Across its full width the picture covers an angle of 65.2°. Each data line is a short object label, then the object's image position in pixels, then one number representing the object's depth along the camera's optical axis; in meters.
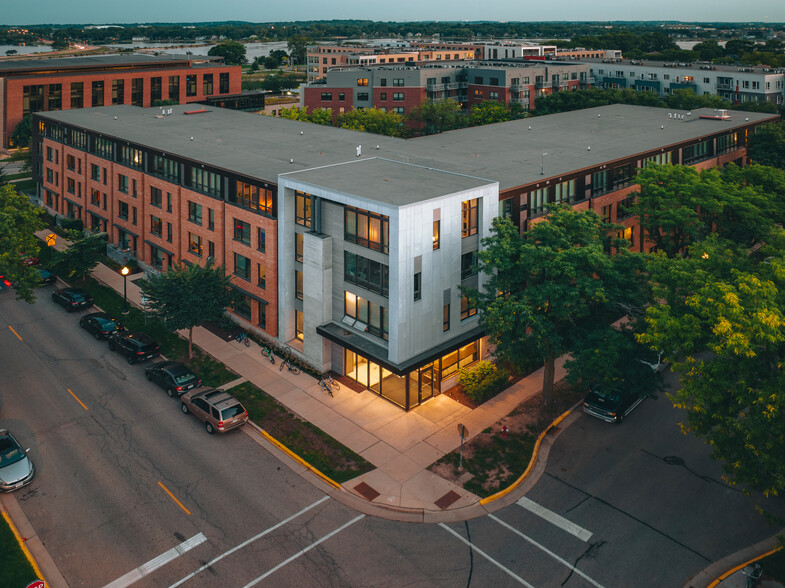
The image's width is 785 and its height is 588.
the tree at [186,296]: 39.72
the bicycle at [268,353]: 41.28
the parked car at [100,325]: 43.80
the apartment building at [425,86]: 124.06
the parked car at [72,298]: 48.91
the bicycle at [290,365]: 39.97
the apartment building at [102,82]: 107.62
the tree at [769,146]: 62.09
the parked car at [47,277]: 53.97
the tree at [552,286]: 31.00
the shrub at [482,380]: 36.19
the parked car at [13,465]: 28.27
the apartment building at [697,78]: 124.19
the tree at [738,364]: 21.16
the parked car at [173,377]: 36.69
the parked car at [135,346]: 40.75
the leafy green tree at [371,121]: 95.38
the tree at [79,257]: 50.81
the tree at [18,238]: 39.19
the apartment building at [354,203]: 35.09
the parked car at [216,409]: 32.72
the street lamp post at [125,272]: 45.16
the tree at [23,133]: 102.75
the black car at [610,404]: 34.28
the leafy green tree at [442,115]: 104.44
